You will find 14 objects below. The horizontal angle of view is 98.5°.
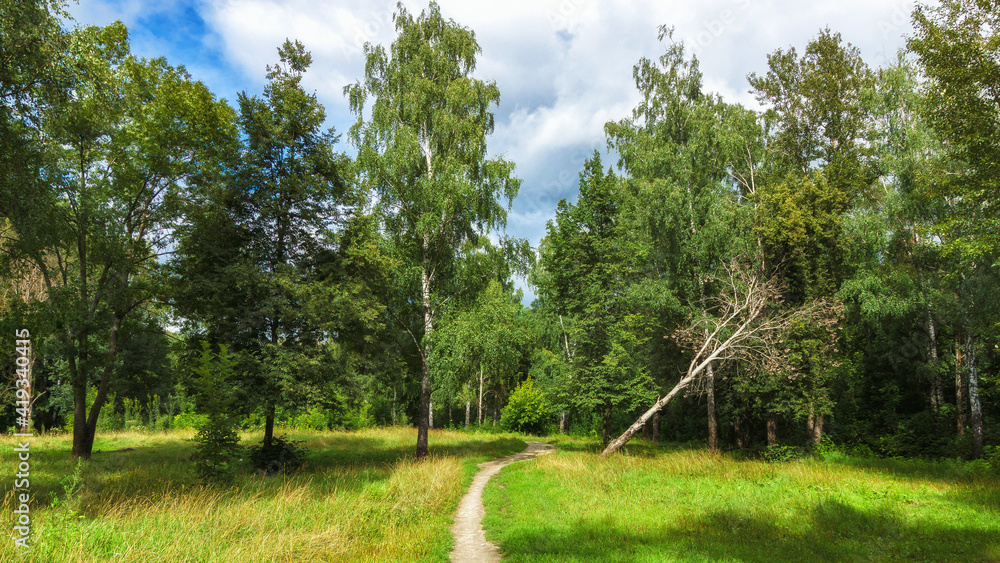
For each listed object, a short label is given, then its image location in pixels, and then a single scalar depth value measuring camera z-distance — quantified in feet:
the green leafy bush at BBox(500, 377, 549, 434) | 111.96
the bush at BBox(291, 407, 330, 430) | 89.66
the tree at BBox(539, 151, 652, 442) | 62.34
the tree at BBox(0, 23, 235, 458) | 41.57
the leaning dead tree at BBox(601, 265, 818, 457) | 56.13
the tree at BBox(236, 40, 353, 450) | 43.65
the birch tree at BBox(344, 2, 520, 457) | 55.16
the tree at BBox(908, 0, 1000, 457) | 42.22
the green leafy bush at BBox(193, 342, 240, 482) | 28.99
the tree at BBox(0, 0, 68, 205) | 27.20
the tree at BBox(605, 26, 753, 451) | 66.18
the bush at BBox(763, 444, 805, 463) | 58.59
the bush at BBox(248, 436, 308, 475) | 43.32
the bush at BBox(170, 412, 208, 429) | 85.71
